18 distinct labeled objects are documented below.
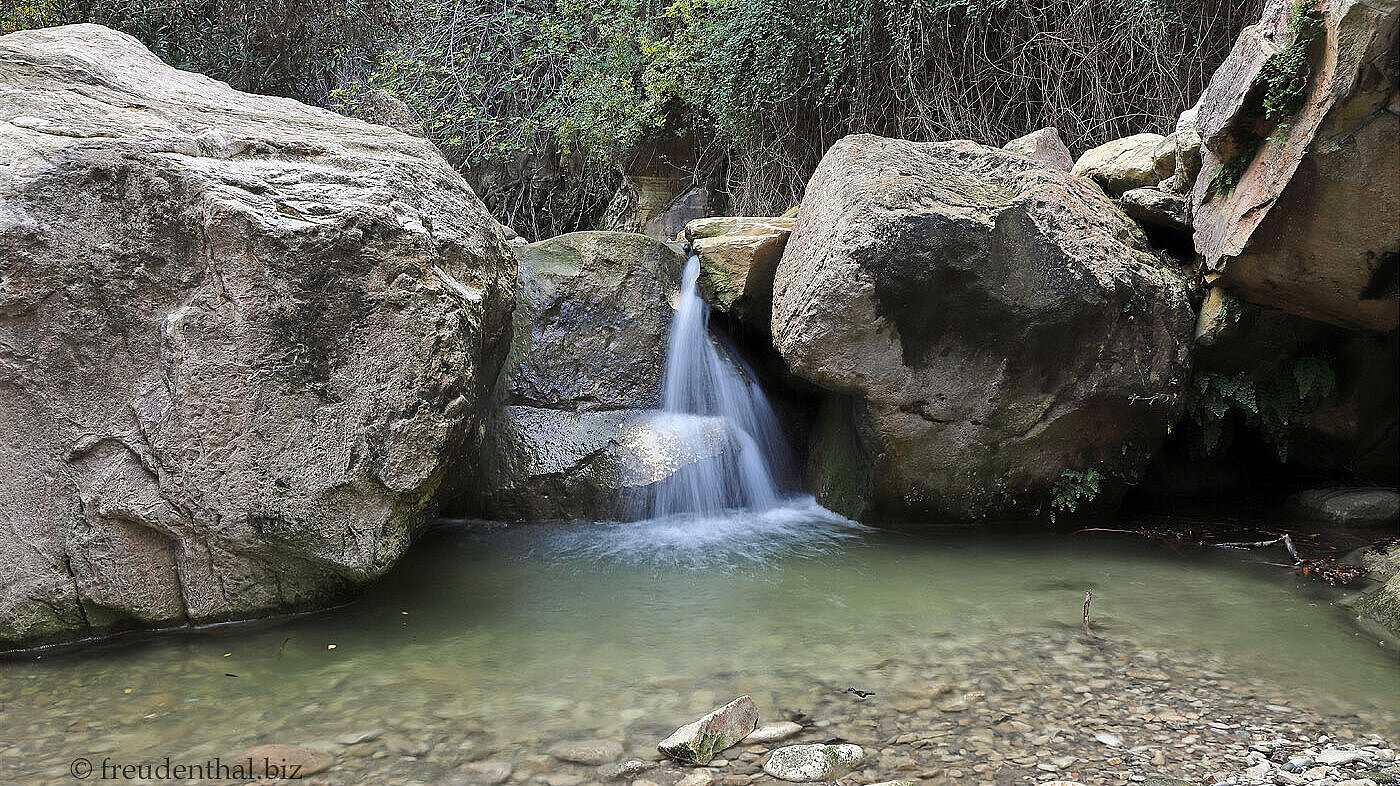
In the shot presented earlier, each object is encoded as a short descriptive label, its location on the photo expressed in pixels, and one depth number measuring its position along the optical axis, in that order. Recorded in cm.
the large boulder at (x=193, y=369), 314
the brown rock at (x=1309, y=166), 349
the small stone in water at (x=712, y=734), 238
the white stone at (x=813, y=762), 230
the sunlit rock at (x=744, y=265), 558
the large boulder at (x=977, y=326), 434
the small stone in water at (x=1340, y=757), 234
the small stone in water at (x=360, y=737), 249
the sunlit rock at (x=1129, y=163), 518
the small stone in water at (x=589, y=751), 241
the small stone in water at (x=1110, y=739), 246
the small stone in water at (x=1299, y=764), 231
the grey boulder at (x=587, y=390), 532
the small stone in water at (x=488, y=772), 231
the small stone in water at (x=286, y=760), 234
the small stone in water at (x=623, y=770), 233
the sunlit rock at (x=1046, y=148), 577
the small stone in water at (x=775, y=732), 250
